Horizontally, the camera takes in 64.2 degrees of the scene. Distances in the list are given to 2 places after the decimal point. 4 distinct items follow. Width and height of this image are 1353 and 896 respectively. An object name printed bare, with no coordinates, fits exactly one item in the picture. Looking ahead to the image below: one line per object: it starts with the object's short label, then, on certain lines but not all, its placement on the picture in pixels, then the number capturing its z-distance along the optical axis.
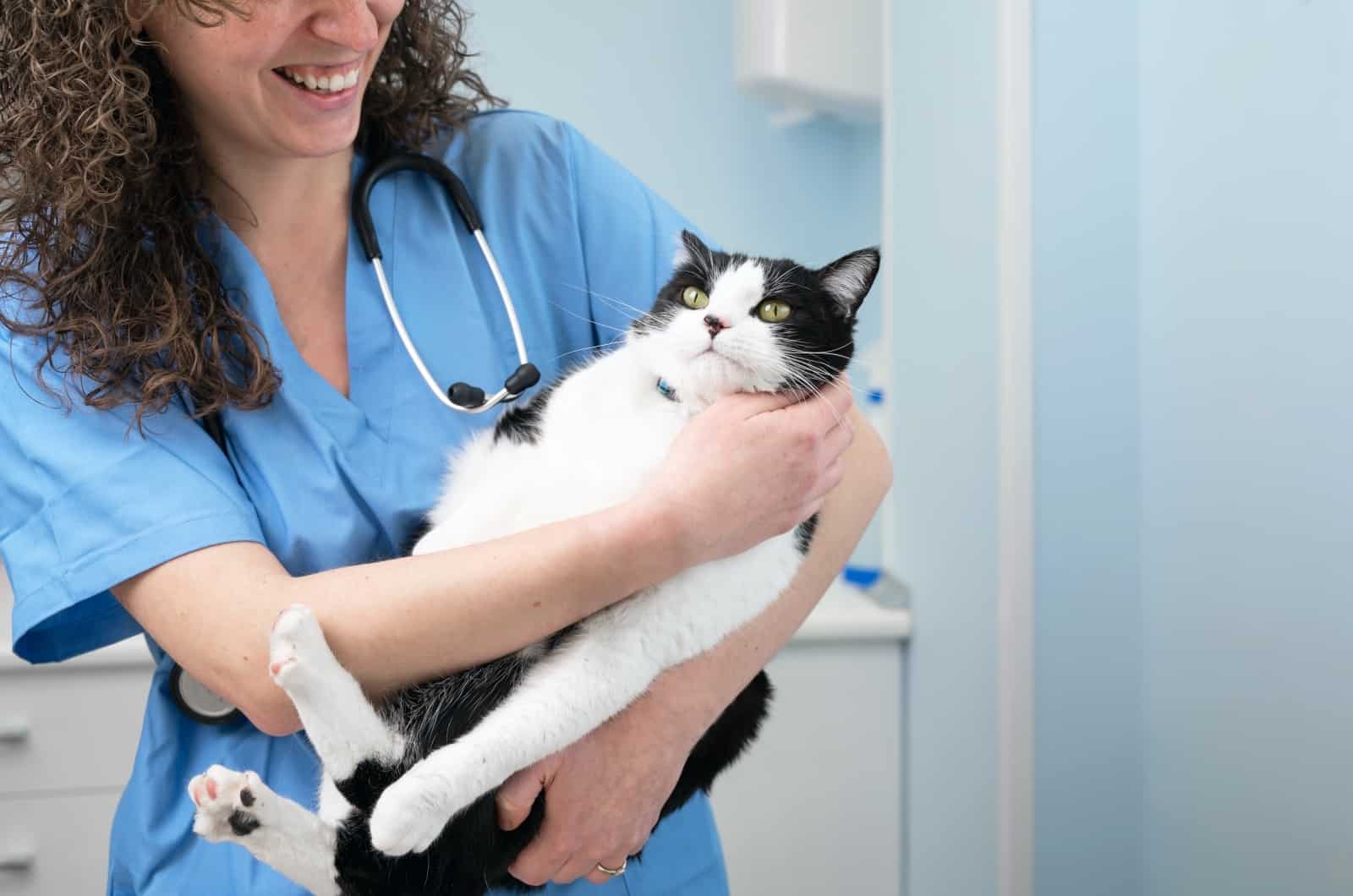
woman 0.77
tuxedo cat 0.73
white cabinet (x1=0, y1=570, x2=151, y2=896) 1.62
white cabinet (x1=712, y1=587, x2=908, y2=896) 1.82
